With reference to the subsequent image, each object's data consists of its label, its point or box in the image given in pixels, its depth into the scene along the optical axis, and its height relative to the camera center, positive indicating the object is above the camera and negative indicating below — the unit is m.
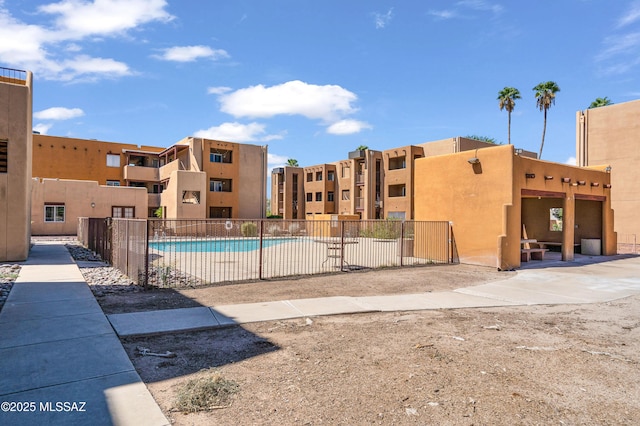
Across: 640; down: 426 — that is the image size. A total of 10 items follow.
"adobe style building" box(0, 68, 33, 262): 14.68 +1.68
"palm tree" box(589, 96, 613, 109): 41.53 +12.71
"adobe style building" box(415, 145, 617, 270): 15.77 +1.06
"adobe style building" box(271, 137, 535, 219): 44.56 +4.59
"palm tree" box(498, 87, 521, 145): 53.69 +16.86
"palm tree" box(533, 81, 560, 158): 49.97 +16.38
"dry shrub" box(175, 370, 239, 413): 4.03 -1.98
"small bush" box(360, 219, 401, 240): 24.31 -0.96
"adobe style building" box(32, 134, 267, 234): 36.41 +4.57
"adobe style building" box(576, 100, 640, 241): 28.73 +5.37
